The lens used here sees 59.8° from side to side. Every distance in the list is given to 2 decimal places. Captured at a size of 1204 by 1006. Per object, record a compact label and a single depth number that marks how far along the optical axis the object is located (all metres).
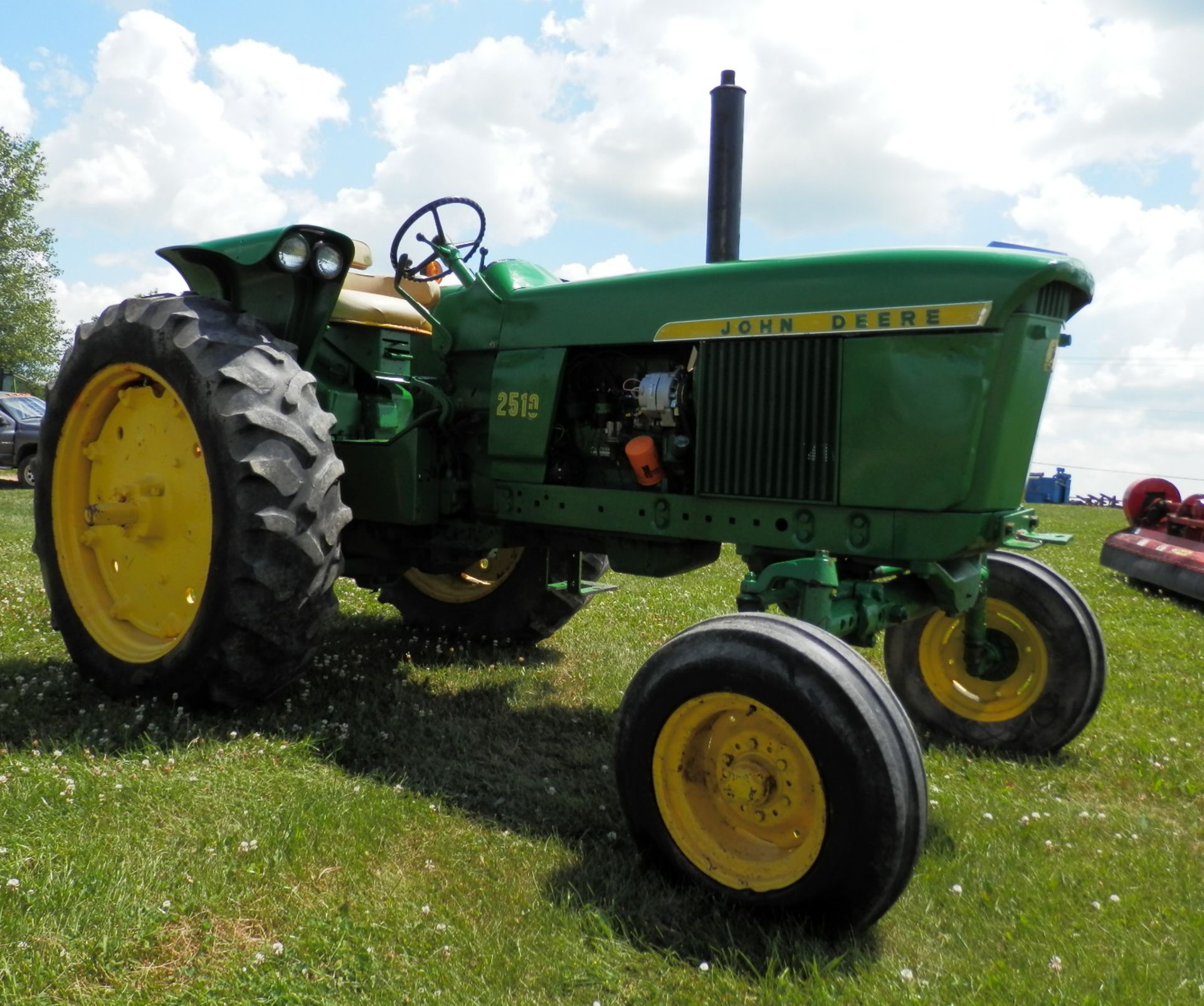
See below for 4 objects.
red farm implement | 8.39
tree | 31.88
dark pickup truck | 18.12
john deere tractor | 2.90
